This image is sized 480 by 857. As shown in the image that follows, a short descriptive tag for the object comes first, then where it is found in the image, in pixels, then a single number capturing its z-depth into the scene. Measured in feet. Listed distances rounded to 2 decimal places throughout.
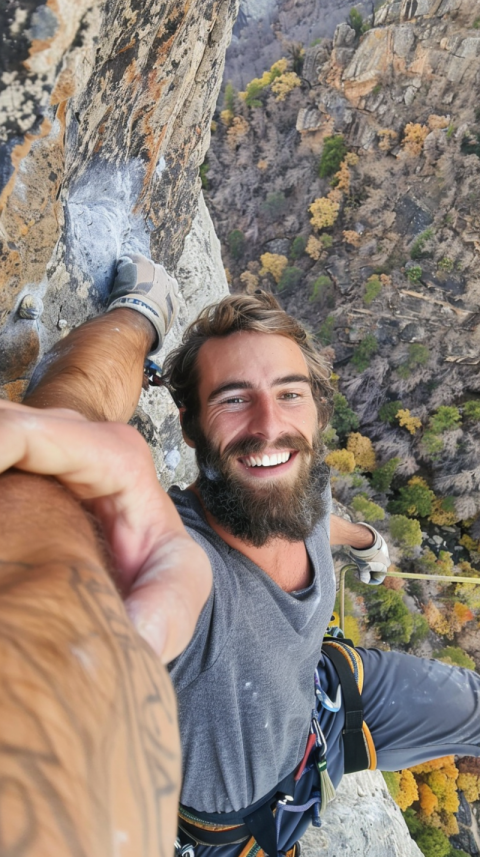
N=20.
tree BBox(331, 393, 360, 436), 60.75
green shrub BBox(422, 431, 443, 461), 58.54
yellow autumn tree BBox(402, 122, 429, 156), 70.49
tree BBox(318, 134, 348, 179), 74.49
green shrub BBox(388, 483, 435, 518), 55.77
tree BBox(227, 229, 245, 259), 77.42
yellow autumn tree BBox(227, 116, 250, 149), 83.20
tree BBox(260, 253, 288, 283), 75.41
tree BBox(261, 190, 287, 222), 77.87
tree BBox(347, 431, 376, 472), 59.93
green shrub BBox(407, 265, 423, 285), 67.77
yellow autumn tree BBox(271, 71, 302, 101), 81.25
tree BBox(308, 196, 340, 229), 73.36
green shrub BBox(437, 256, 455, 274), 67.00
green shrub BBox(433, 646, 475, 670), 44.21
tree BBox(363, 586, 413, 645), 42.09
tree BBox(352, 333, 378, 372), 66.54
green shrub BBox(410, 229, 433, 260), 68.59
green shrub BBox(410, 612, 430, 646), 44.11
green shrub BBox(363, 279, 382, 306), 68.18
